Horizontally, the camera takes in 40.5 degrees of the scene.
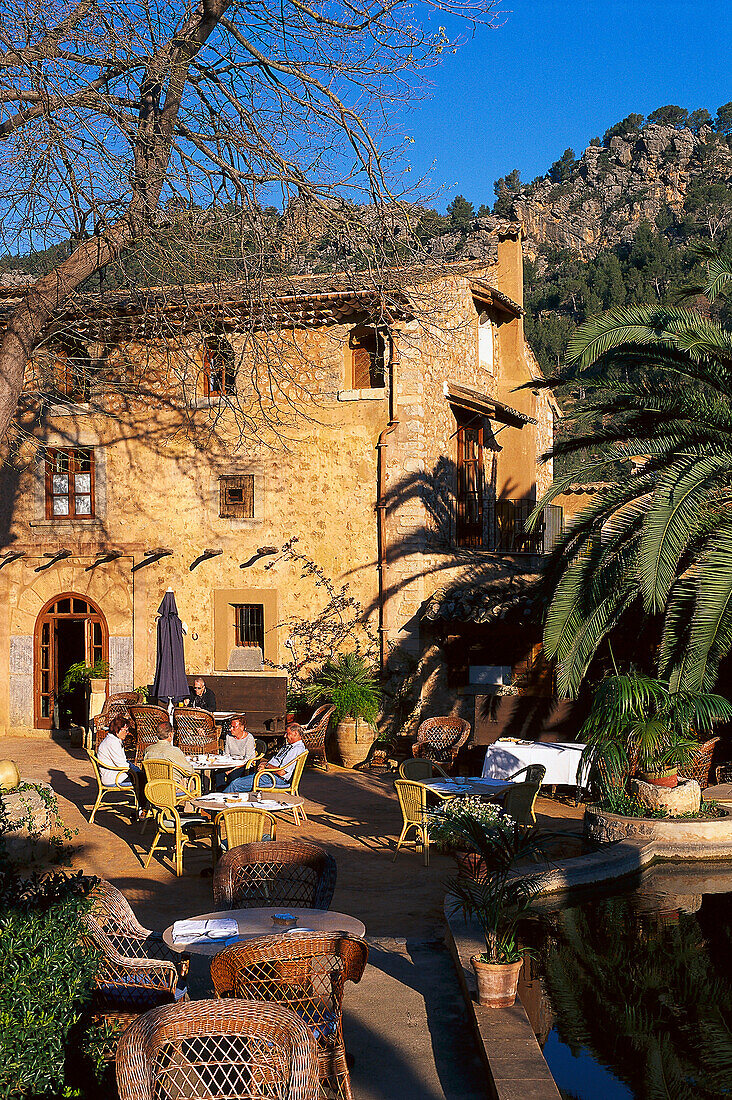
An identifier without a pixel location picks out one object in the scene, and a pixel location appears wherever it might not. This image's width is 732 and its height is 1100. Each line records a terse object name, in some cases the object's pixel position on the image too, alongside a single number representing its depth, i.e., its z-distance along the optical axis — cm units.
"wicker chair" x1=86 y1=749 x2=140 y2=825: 1106
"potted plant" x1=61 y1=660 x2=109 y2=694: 1758
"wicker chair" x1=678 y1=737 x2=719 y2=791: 1000
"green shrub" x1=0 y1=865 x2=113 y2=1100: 356
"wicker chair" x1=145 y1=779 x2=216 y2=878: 904
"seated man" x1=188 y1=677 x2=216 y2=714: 1590
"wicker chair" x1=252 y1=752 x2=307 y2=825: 1062
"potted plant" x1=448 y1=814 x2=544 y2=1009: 512
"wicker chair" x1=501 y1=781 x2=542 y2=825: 911
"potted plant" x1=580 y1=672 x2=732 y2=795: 923
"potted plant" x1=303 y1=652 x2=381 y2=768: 1524
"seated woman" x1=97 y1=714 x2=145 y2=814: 1120
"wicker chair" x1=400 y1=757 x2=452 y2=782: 1042
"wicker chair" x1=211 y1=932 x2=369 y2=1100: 430
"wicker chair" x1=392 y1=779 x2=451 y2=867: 924
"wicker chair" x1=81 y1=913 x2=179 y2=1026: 468
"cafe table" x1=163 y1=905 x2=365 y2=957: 512
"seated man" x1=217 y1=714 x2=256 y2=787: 1174
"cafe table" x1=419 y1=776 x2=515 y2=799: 959
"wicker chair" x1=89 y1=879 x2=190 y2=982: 511
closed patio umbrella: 1488
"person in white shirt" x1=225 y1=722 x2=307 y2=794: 1048
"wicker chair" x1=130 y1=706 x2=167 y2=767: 1400
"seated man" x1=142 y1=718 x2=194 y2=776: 1000
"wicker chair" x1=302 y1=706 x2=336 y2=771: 1420
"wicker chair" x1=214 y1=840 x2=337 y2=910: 612
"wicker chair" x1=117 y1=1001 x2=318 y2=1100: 336
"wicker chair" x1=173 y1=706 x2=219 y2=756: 1315
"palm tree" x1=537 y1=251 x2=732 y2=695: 993
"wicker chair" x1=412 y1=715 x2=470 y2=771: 1291
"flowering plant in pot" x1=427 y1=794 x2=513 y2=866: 730
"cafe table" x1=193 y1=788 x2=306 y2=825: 912
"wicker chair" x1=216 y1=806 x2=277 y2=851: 809
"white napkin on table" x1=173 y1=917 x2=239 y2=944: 524
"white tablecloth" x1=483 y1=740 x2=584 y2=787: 1168
